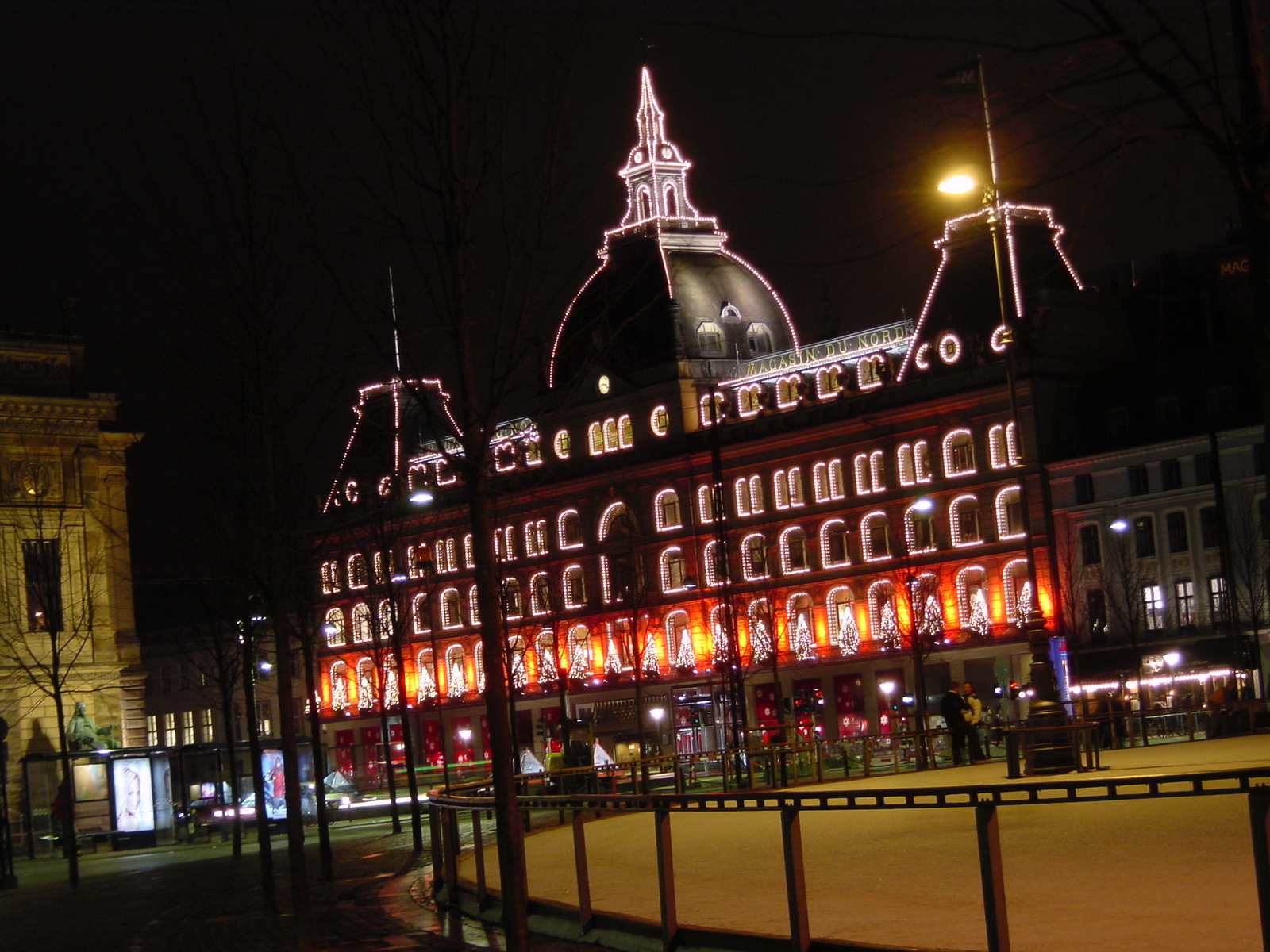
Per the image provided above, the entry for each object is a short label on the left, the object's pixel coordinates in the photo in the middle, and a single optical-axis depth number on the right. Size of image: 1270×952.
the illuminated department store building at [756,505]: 83.44
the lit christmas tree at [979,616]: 82.25
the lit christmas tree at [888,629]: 84.75
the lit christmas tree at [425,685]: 105.88
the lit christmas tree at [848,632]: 88.12
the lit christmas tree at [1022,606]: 80.38
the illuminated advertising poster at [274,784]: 49.28
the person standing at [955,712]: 34.31
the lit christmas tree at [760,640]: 87.06
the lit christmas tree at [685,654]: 94.62
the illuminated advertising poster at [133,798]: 43.88
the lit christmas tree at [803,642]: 89.81
